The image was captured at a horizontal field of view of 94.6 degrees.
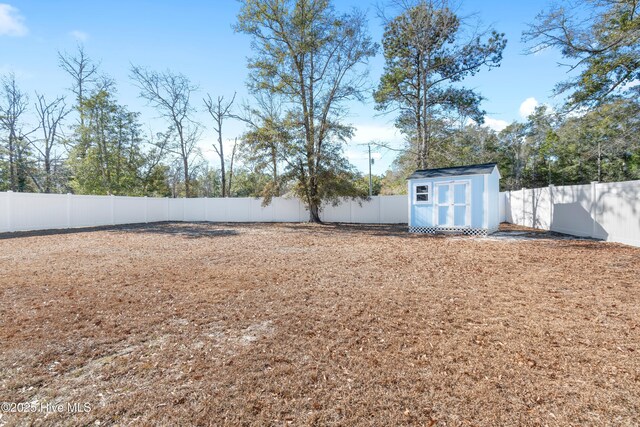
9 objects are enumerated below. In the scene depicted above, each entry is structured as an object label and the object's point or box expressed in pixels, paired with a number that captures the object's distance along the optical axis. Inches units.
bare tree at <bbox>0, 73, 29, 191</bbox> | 762.2
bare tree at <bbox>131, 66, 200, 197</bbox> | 836.6
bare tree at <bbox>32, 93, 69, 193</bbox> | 810.8
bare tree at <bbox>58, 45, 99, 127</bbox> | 776.3
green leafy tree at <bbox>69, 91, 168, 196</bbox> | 791.1
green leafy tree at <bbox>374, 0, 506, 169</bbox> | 543.5
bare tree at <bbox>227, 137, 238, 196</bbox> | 1025.8
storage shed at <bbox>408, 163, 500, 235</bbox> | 391.9
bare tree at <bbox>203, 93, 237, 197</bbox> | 919.0
